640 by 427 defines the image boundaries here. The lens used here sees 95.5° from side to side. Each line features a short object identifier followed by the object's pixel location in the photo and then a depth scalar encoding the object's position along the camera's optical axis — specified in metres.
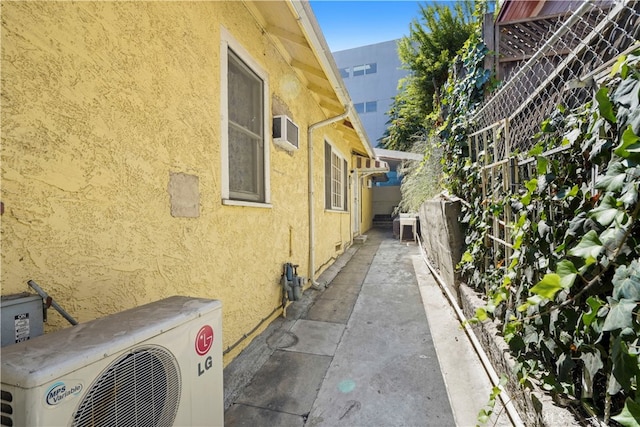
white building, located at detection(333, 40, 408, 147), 22.36
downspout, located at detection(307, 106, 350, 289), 5.10
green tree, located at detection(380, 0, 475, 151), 9.12
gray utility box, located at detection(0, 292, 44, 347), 1.08
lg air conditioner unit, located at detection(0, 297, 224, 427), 0.79
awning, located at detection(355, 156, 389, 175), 11.15
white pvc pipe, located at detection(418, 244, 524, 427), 1.93
